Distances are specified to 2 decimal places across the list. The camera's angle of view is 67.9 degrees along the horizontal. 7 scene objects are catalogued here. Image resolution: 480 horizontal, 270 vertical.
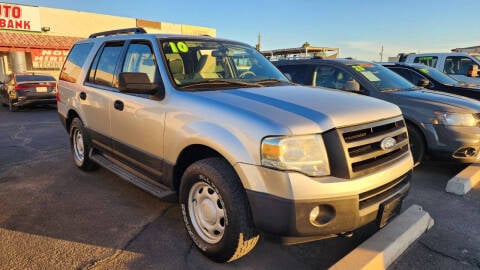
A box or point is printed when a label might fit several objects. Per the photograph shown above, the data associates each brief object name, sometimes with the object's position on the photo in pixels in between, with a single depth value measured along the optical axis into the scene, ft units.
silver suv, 7.75
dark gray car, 15.94
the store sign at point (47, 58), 75.66
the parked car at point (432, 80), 23.58
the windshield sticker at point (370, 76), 19.12
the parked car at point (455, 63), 35.47
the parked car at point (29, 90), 41.16
